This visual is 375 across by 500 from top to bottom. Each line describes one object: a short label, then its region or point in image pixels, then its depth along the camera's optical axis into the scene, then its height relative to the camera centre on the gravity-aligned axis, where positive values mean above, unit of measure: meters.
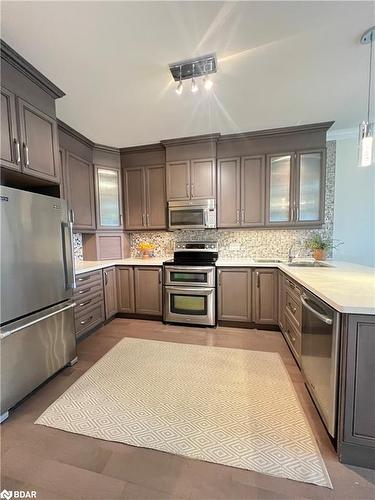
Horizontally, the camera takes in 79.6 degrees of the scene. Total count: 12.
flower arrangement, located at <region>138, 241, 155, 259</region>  3.84 -0.23
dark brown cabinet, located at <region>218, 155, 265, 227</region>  3.30 +0.63
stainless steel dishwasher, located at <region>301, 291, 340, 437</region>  1.34 -0.83
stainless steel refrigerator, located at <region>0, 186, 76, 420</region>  1.64 -0.46
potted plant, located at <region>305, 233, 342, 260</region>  3.09 -0.17
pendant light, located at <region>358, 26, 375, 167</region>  1.65 +0.66
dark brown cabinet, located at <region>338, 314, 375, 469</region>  1.24 -0.86
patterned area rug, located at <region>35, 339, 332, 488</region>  1.37 -1.34
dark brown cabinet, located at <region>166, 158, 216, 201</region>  3.41 +0.85
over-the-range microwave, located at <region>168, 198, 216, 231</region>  3.39 +0.31
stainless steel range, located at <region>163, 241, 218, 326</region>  3.18 -0.76
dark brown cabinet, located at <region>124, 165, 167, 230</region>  3.67 +0.63
